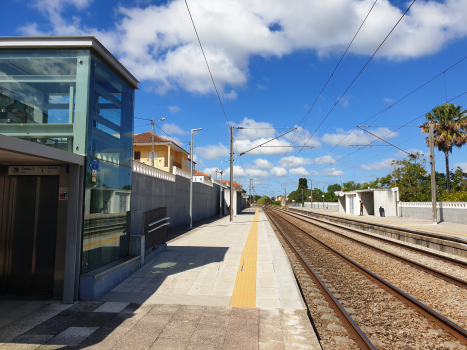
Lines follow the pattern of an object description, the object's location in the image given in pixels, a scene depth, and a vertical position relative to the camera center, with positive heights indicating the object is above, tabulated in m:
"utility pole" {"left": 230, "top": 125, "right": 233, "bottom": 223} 24.65 +3.49
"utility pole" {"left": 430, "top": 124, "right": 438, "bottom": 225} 21.30 +1.61
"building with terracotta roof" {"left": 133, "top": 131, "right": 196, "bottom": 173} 33.78 +5.34
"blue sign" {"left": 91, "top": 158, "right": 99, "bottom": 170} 5.83 +0.65
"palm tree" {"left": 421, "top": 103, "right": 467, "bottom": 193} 33.69 +7.81
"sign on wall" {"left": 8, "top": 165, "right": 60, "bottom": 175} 5.62 +0.51
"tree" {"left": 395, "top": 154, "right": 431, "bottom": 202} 47.91 +3.16
